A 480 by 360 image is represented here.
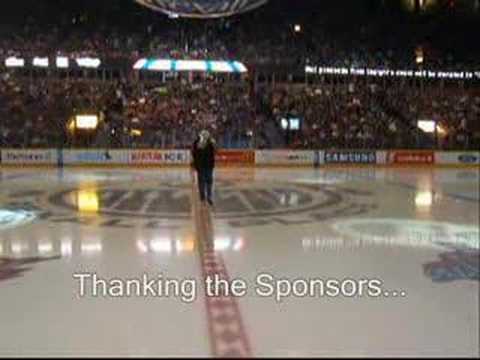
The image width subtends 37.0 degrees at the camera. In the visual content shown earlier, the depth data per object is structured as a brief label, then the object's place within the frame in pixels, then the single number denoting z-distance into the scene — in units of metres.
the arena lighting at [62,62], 32.97
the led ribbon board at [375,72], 34.72
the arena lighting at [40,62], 32.72
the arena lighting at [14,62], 32.32
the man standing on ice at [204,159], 14.01
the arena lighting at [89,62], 33.41
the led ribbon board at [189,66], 33.34
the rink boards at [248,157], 25.39
